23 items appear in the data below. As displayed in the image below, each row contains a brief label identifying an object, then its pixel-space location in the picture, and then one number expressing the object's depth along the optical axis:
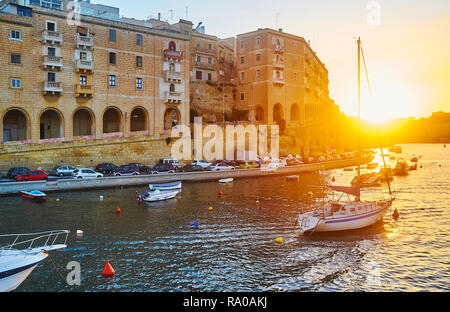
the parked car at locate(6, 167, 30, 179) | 37.19
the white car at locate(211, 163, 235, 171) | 51.16
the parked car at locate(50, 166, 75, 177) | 41.28
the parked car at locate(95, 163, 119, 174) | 44.11
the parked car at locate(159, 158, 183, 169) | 50.89
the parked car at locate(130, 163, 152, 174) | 45.93
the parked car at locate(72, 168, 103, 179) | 39.94
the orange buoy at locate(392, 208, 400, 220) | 28.81
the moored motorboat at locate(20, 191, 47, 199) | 32.78
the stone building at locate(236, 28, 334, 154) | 69.50
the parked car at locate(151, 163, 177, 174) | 46.91
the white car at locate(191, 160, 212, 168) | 52.05
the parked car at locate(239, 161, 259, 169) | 54.12
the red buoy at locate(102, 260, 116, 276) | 16.58
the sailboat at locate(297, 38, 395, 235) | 23.25
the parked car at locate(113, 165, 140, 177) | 42.77
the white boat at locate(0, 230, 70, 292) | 13.09
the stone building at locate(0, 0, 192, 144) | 41.62
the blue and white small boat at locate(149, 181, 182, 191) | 36.38
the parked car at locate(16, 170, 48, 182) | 35.94
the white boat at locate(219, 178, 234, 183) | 46.26
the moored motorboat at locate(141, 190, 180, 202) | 33.47
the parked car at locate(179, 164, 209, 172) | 49.25
